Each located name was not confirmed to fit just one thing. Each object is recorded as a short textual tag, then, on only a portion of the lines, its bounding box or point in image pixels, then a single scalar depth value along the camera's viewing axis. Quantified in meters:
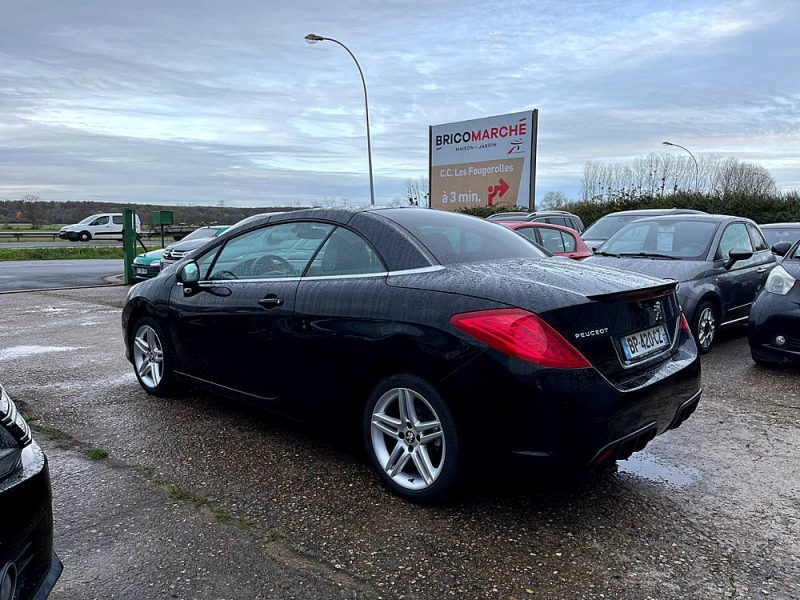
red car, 10.46
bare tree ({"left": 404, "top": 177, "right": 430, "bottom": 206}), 35.41
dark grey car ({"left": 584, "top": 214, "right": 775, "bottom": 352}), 7.02
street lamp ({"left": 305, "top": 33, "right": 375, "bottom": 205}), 23.03
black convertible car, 2.89
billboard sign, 27.69
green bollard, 15.75
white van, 40.56
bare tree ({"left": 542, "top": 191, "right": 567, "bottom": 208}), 42.53
